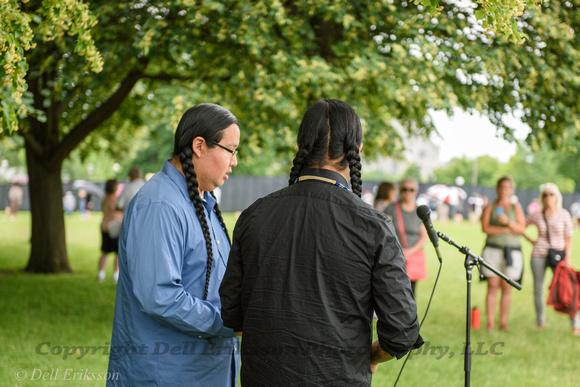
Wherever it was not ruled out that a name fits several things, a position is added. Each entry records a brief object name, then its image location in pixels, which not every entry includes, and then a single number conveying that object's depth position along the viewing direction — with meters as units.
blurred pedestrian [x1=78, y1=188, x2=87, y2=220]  31.66
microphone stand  3.56
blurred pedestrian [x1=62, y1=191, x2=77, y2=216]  31.30
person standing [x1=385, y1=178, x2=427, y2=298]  7.75
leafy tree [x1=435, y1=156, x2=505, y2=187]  76.61
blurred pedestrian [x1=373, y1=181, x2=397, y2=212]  8.66
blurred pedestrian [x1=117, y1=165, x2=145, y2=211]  9.49
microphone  3.44
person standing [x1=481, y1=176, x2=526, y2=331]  7.75
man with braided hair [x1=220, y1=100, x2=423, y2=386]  2.07
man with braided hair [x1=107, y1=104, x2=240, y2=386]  2.35
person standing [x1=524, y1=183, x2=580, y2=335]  8.01
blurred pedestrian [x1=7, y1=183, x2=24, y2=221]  27.33
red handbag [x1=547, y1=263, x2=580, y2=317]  7.74
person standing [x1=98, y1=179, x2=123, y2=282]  9.95
